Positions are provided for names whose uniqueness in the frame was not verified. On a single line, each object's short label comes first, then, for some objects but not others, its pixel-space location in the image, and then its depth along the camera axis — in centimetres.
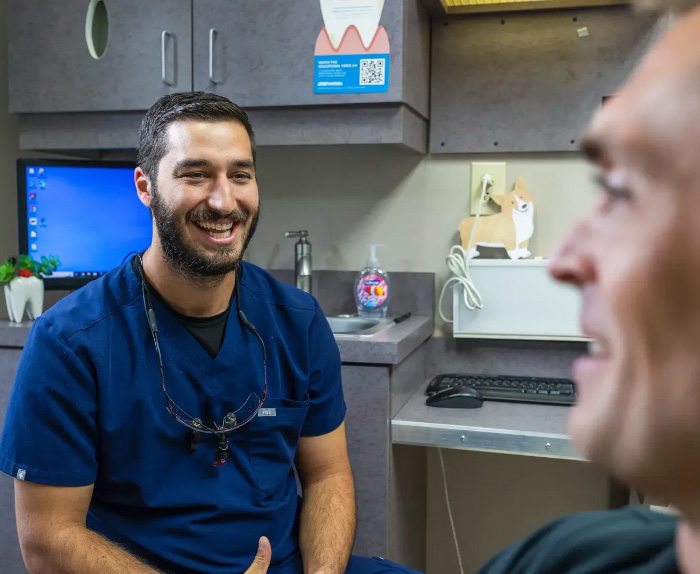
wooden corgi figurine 187
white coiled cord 185
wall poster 160
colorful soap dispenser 192
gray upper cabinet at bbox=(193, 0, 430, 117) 161
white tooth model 177
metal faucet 197
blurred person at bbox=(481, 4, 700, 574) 30
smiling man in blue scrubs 111
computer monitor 188
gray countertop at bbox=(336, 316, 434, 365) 149
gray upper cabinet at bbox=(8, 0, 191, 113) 176
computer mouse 163
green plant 177
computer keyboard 165
